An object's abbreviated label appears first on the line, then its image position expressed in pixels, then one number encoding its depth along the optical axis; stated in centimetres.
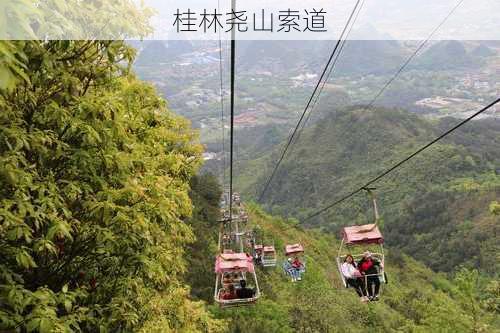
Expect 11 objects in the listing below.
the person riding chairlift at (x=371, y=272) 1079
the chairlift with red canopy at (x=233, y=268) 1227
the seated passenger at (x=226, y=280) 1394
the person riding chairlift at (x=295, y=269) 2402
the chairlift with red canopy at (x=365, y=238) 1059
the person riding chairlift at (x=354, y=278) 1078
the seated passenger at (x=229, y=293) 1321
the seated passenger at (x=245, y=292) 1312
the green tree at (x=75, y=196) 369
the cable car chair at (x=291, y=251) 2584
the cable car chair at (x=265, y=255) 3143
